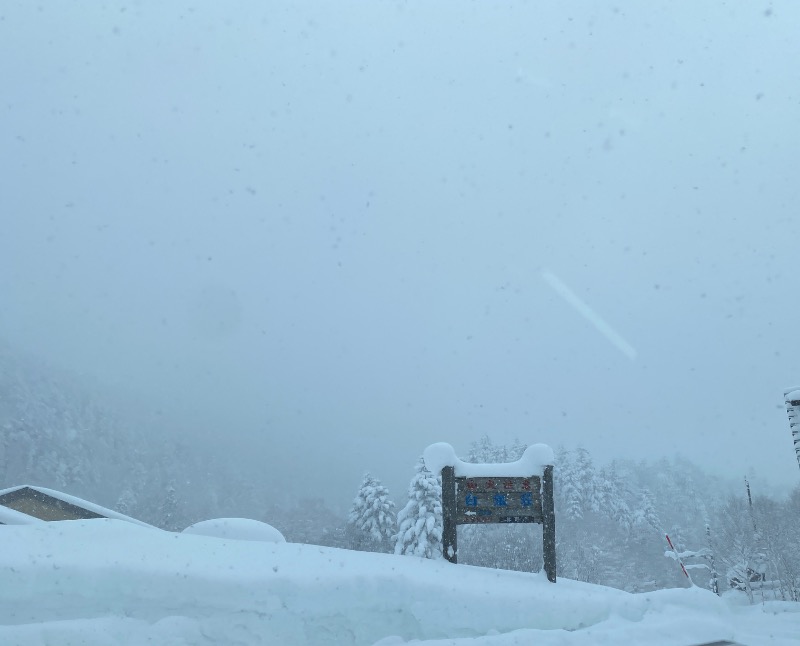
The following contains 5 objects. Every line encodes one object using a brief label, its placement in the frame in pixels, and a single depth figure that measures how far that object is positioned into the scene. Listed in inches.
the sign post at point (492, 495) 319.0
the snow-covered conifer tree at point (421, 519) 1088.2
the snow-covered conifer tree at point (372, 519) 1475.1
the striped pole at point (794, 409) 489.4
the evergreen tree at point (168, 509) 2019.8
